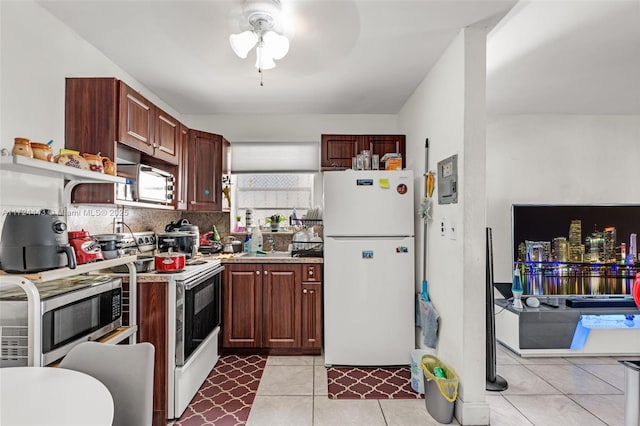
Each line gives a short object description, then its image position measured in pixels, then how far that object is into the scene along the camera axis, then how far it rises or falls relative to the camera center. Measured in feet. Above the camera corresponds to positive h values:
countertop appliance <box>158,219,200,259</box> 9.84 -0.71
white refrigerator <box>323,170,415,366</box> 9.48 -1.61
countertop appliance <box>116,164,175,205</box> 7.46 +0.73
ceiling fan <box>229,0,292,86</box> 6.09 +3.71
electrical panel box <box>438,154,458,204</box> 7.35 +0.83
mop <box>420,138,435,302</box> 8.94 +0.27
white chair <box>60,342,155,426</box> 4.09 -2.00
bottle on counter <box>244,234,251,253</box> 12.02 -1.07
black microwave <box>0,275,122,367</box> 4.55 -1.55
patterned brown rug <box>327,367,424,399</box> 8.12 -4.37
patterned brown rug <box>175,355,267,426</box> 7.13 -4.35
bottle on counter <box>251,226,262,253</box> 11.96 -0.93
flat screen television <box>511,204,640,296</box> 11.35 -1.09
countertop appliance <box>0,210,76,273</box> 4.55 -0.41
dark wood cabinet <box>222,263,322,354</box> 10.25 -2.86
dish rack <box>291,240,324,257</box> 10.61 -1.08
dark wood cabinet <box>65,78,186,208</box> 7.08 +2.00
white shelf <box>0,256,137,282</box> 4.41 -0.83
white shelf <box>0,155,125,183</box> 4.44 +0.72
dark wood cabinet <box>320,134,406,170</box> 11.78 +2.43
